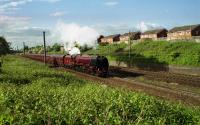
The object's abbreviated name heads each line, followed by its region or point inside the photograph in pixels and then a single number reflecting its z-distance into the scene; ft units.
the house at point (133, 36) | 420.19
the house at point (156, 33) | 380.95
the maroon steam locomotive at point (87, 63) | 156.87
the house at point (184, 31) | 318.86
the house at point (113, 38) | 469.73
